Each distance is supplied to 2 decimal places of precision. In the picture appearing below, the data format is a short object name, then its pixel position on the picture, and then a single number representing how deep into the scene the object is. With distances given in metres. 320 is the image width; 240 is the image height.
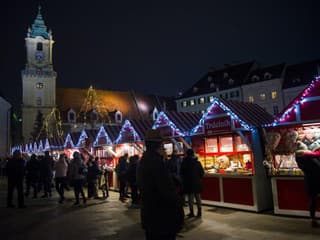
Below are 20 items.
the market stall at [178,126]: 12.17
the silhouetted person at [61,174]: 12.30
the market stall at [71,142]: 22.16
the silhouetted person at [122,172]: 12.18
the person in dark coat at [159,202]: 3.42
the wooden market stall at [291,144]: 8.09
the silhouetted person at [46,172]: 13.97
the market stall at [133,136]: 14.68
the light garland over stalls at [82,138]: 20.64
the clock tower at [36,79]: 49.28
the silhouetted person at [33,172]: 13.91
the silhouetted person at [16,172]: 10.76
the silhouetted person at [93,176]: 13.04
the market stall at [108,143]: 17.10
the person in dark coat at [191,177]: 8.47
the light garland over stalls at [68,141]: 22.29
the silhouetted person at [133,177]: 10.94
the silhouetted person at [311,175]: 6.83
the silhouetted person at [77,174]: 11.30
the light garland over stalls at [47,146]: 26.49
